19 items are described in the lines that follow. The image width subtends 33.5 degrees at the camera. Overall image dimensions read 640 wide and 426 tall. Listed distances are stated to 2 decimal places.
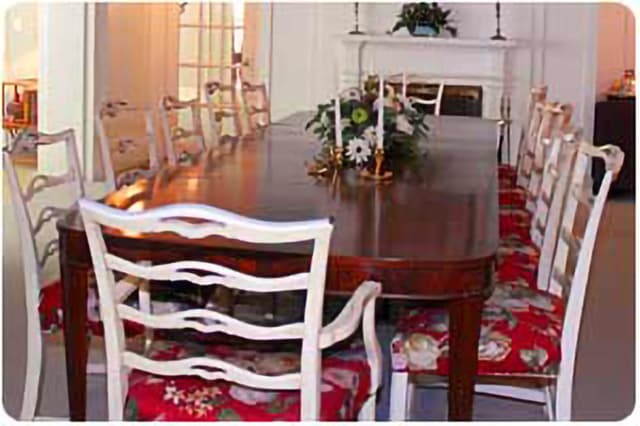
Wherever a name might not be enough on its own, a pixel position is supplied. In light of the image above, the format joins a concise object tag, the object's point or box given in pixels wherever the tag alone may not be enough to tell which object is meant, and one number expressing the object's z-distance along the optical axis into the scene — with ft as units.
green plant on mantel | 26.16
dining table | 7.15
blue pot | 26.20
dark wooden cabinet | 26.07
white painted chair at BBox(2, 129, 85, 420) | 8.77
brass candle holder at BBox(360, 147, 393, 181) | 10.76
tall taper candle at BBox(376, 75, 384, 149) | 11.09
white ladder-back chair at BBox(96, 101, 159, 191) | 12.46
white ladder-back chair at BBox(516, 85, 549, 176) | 15.94
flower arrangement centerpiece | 11.23
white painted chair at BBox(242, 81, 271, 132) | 17.85
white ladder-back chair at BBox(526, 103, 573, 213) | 12.81
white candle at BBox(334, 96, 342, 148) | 11.47
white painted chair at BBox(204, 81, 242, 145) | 14.21
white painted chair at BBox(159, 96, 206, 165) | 13.84
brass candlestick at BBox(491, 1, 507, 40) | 26.14
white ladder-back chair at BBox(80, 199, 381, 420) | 6.11
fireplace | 26.27
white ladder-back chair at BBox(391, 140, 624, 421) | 8.50
